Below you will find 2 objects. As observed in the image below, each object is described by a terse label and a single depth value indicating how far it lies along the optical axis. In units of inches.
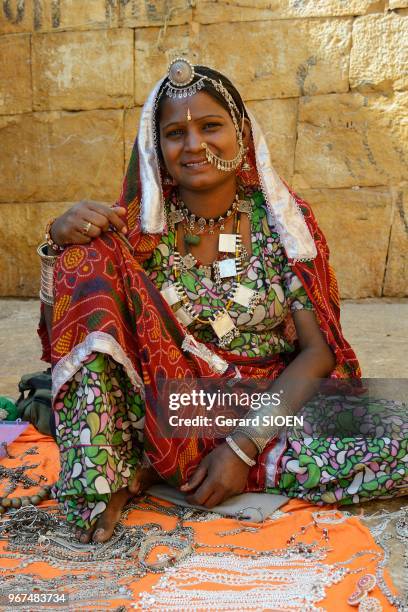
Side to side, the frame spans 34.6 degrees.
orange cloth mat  62.0
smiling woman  76.5
